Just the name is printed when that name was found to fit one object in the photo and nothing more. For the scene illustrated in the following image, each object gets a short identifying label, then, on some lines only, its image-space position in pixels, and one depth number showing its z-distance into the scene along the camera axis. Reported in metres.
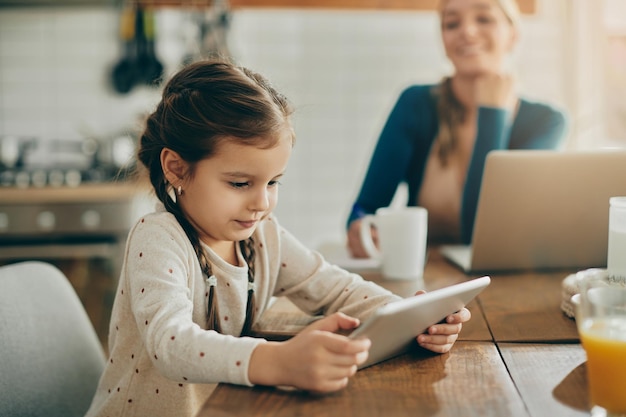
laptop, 1.17
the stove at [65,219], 2.79
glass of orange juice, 0.61
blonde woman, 1.74
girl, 0.76
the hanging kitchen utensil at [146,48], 3.21
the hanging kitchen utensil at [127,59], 3.21
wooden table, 0.63
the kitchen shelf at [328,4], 3.24
